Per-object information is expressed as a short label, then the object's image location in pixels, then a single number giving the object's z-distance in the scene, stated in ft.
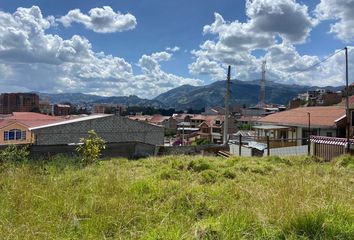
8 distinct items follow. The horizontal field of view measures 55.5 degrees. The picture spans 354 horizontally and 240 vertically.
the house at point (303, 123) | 81.05
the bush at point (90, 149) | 29.78
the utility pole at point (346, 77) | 70.56
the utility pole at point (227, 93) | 84.89
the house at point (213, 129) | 237.66
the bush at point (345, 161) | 30.54
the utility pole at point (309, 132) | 49.49
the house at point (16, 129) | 108.37
